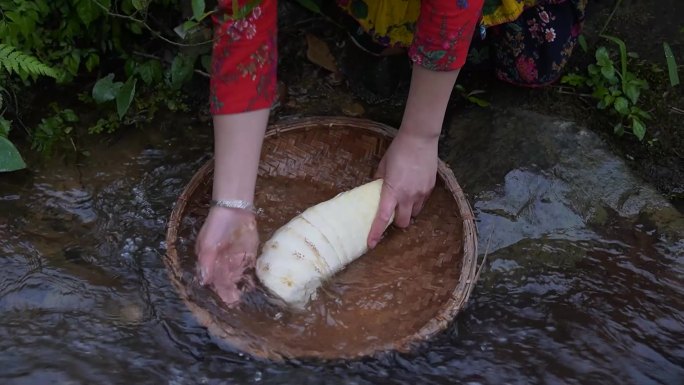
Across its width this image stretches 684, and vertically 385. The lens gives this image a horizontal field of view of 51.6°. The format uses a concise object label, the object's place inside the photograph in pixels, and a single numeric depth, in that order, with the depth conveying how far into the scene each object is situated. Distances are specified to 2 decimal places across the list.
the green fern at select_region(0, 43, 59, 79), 1.86
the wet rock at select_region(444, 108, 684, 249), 2.00
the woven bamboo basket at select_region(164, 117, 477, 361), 1.69
